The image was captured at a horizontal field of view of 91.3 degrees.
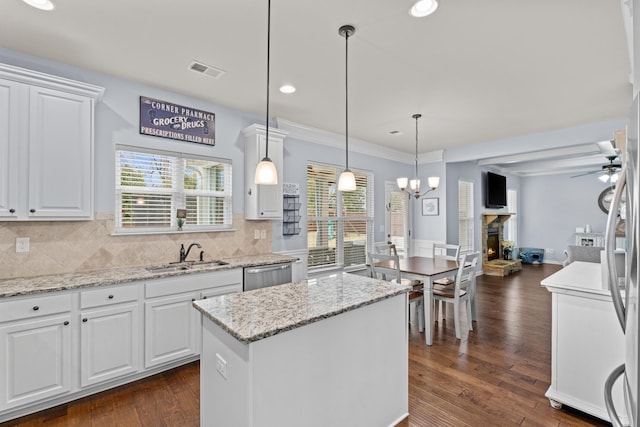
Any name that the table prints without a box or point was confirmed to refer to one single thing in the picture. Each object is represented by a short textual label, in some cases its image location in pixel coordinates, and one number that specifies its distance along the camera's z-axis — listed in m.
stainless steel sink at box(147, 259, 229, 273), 3.05
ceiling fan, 6.19
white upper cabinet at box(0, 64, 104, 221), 2.32
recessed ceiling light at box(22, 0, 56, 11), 1.97
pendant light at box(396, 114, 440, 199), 4.27
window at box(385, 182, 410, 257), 6.10
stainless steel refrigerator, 0.86
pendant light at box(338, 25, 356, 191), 2.40
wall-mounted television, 7.54
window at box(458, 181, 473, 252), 6.82
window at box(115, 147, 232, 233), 3.09
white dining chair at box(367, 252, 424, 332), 3.65
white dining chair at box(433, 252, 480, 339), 3.52
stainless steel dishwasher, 3.32
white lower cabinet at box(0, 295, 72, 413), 2.10
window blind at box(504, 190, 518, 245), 9.21
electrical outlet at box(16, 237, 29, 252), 2.54
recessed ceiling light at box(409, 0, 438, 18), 1.99
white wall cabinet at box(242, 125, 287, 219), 3.80
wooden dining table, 3.41
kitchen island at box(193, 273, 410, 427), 1.48
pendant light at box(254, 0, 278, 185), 2.05
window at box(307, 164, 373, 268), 4.90
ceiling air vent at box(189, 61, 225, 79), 2.78
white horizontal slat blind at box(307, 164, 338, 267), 4.86
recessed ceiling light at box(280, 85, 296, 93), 3.24
